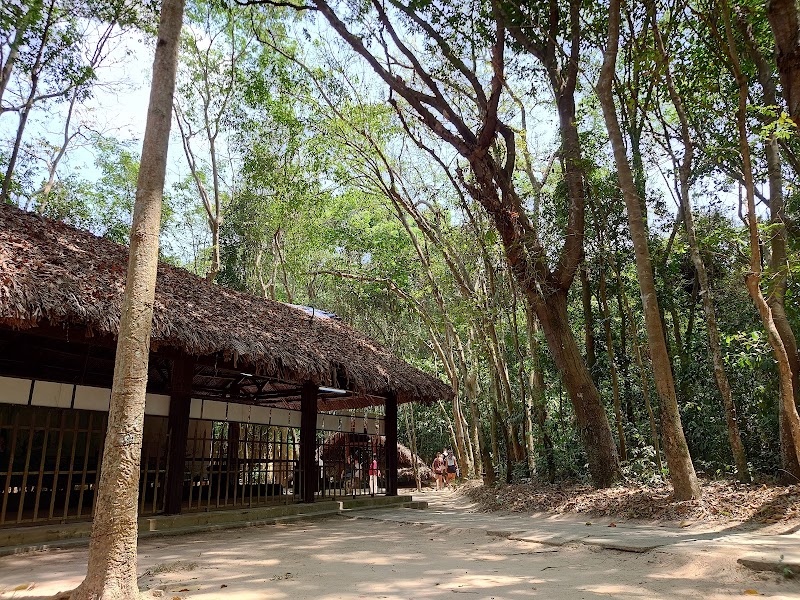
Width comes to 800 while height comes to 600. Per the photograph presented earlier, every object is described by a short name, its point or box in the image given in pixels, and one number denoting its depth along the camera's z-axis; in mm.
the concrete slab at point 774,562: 3348
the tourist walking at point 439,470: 14992
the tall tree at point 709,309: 6902
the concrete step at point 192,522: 5039
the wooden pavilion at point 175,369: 5309
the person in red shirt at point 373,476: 10098
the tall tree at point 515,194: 7770
